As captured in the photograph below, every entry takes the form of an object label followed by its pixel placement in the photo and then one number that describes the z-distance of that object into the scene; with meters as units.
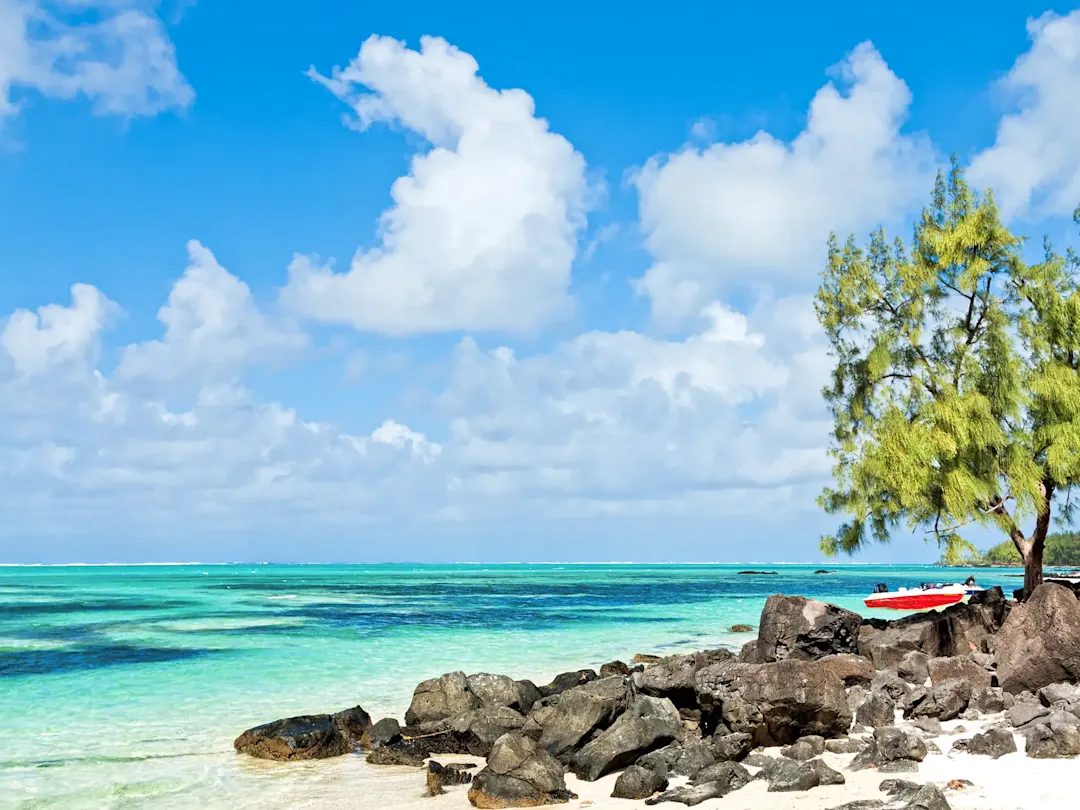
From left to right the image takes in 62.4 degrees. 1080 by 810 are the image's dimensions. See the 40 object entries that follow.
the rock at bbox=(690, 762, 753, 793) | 12.41
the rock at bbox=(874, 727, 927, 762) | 12.57
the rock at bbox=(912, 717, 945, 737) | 14.35
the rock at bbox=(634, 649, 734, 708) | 17.27
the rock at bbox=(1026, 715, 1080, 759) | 12.14
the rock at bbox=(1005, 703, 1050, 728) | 13.79
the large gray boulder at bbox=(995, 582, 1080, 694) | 16.77
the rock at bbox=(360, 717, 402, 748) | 16.88
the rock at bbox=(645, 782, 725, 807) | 11.87
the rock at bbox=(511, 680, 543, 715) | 18.86
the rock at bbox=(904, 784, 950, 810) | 10.26
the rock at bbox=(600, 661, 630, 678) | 24.81
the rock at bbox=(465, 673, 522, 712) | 18.80
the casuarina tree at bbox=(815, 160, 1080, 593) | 23.45
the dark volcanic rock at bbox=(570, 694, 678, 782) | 13.79
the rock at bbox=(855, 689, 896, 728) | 15.15
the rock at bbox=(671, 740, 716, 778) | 13.22
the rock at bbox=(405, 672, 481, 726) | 18.33
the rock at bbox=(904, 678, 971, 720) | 15.62
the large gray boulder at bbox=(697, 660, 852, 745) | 14.24
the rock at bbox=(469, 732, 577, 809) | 12.55
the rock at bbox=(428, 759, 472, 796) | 13.58
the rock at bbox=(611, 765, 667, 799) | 12.40
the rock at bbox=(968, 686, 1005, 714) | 15.88
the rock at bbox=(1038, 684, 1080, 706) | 14.68
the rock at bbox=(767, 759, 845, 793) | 11.91
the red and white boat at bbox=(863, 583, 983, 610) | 45.91
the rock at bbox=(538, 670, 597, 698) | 20.92
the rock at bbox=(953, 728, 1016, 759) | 12.64
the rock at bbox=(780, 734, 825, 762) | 13.27
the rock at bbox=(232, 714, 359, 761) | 16.16
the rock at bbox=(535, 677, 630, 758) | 14.73
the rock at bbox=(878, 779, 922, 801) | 10.86
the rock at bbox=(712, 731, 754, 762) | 13.84
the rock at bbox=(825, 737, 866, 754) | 13.51
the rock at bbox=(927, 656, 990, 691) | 17.28
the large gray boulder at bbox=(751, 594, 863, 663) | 21.27
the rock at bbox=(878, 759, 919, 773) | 12.23
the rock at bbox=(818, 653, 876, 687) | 18.14
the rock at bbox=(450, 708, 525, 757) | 16.14
